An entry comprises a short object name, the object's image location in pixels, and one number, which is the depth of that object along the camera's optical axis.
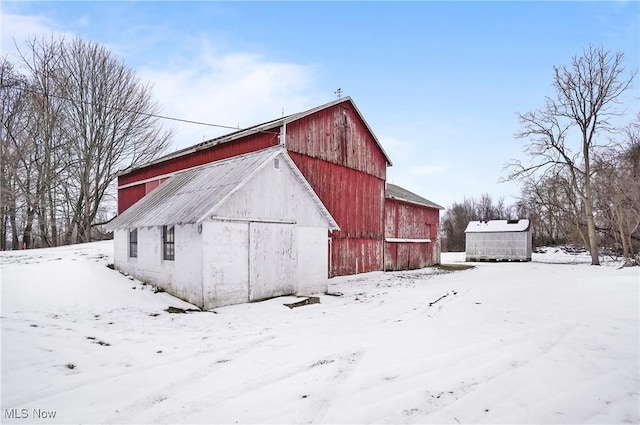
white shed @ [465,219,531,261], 33.50
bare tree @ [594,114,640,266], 18.78
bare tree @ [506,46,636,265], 25.00
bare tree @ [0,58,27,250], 21.56
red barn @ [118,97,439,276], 14.75
